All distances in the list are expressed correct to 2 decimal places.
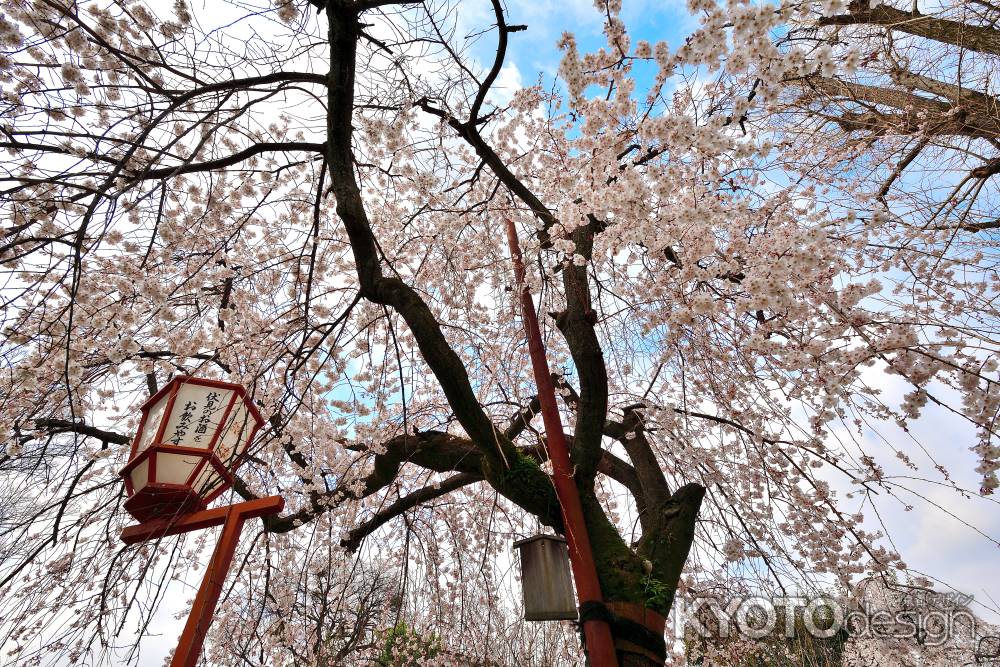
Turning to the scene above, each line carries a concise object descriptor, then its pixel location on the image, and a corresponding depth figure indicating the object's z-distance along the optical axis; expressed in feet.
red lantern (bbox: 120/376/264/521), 7.95
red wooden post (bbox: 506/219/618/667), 7.48
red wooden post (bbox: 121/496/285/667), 7.03
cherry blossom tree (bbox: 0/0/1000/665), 7.59
